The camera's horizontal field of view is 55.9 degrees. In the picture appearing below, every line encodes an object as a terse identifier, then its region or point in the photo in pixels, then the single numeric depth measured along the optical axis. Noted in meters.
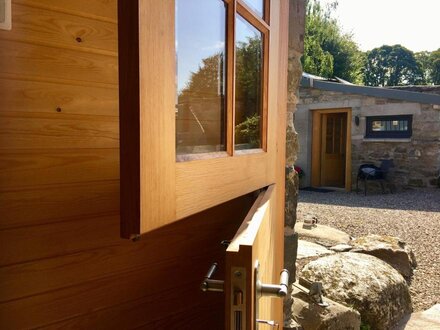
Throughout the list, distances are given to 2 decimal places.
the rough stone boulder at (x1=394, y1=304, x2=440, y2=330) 3.33
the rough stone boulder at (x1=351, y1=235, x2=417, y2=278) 4.44
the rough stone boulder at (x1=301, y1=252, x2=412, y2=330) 3.23
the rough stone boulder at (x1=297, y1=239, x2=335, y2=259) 4.53
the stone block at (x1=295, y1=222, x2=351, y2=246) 5.32
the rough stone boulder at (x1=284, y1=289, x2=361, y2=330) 2.72
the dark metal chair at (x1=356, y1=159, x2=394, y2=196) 9.20
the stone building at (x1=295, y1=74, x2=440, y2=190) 8.91
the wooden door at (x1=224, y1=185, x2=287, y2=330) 0.79
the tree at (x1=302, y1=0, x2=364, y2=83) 20.83
